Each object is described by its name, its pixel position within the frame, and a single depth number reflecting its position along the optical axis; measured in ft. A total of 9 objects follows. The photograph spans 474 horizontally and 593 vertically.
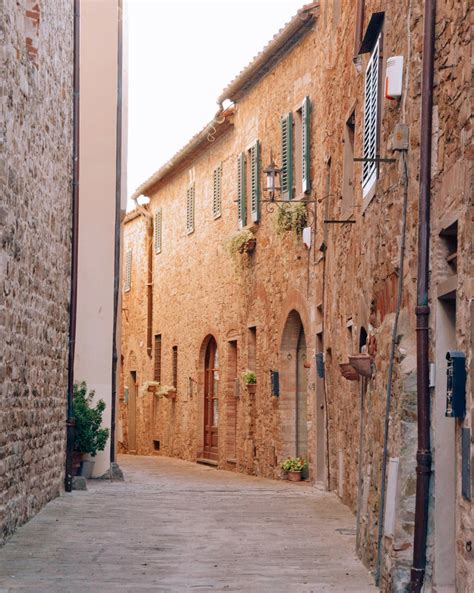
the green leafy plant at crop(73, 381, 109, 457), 46.42
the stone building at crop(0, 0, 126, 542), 29.68
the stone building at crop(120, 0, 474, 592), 21.42
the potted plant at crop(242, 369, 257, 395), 63.67
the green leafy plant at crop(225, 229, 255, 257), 64.34
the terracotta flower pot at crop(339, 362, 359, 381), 33.40
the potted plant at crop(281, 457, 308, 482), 54.65
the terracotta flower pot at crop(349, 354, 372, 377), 28.24
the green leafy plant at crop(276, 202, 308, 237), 54.65
